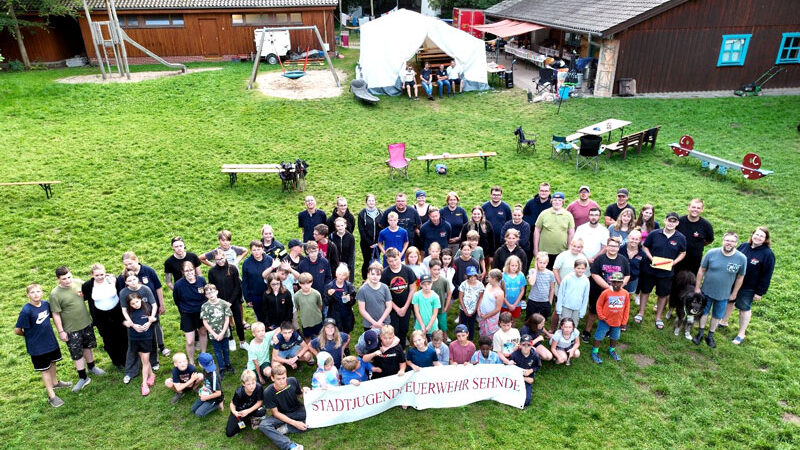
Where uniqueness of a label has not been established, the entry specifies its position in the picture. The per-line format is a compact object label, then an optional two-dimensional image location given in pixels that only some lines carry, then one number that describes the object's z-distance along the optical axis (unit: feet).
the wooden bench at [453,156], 47.16
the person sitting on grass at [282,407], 20.83
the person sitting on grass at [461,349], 22.72
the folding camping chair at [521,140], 50.65
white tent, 69.56
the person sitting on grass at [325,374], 21.53
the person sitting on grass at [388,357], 21.99
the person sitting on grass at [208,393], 22.13
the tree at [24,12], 80.74
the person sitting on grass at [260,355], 23.25
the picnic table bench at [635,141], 48.48
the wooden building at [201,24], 89.35
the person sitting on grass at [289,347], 23.38
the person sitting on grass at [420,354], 22.12
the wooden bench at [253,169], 43.89
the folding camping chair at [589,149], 46.39
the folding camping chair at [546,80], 70.28
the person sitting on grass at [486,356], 22.47
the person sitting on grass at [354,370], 21.50
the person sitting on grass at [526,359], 22.47
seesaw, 41.68
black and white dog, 25.58
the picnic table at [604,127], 48.26
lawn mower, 69.31
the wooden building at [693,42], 66.28
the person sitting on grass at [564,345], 23.99
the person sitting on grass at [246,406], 20.88
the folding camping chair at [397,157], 45.85
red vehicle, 113.91
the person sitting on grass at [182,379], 22.63
